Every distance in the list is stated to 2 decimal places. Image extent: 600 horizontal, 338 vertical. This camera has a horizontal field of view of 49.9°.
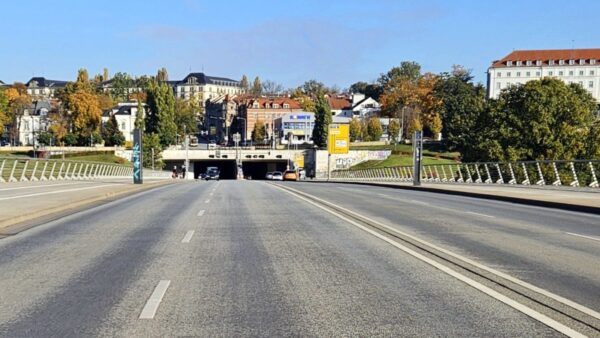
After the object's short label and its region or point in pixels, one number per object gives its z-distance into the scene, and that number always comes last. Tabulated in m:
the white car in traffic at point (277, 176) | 95.94
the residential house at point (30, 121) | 172.00
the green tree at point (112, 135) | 144.75
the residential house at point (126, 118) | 181.89
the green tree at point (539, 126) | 66.12
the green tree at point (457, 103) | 115.52
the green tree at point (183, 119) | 187.46
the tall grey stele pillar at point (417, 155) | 39.07
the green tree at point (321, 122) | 144.62
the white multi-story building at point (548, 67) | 179.88
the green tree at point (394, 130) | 150.12
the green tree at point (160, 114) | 125.88
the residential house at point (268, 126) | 191.62
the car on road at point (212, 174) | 98.12
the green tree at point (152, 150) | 111.50
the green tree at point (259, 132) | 185.66
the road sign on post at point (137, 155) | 38.95
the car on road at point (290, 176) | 88.62
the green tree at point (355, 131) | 162.00
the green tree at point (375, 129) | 160.24
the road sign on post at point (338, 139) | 77.81
